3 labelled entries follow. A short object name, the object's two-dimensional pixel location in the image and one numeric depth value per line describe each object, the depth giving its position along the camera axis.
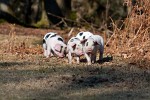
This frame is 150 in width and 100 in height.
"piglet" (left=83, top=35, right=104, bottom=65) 12.03
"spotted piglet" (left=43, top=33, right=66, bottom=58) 13.20
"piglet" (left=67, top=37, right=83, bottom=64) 12.29
